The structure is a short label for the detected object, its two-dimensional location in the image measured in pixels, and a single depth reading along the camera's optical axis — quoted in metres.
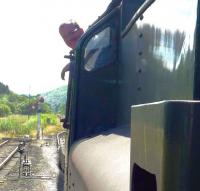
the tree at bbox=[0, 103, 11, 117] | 90.31
